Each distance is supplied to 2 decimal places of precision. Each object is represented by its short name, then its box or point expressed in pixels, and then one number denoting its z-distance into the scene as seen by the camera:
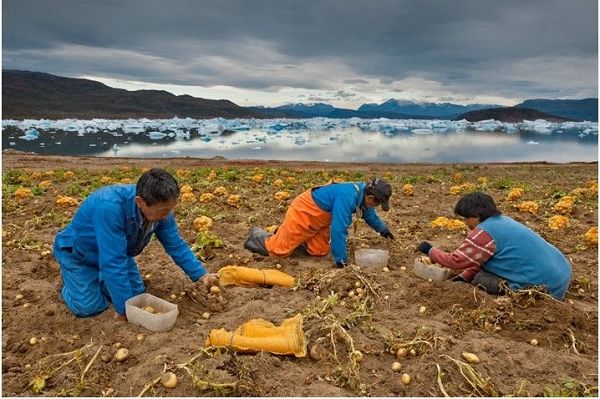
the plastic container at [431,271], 5.34
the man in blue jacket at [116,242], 4.09
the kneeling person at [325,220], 5.82
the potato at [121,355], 3.77
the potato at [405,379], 3.45
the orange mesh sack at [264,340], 3.71
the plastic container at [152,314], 4.14
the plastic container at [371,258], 5.92
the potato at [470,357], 3.64
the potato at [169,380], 3.34
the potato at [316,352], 3.75
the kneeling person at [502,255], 4.67
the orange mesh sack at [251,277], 5.40
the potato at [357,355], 3.68
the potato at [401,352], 3.80
